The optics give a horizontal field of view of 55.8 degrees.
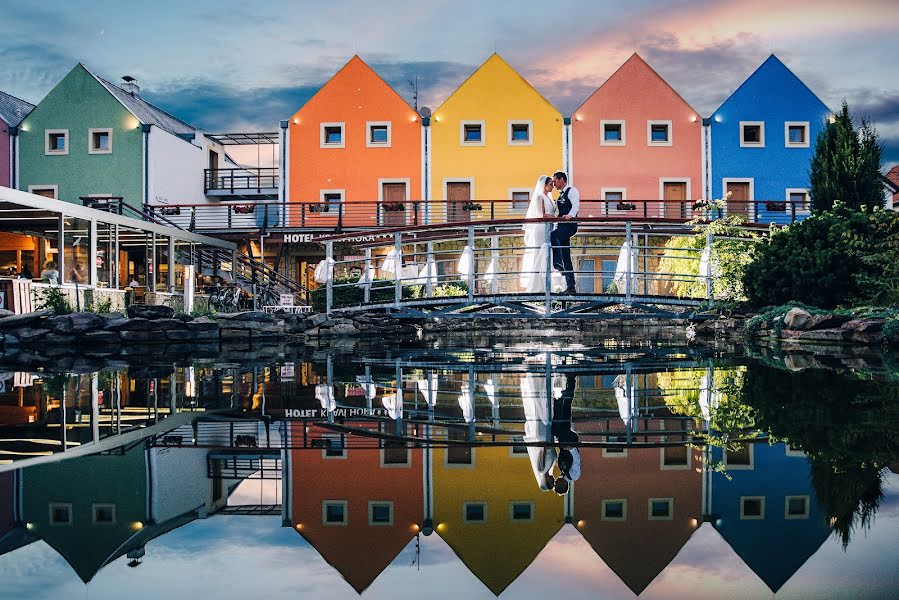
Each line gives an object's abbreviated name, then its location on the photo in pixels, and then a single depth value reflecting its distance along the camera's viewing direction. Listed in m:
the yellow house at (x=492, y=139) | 31.06
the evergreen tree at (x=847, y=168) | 19.41
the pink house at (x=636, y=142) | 31.00
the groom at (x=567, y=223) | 13.80
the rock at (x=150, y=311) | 15.51
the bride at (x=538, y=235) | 14.16
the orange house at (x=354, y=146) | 31.22
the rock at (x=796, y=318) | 11.84
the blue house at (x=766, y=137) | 30.70
